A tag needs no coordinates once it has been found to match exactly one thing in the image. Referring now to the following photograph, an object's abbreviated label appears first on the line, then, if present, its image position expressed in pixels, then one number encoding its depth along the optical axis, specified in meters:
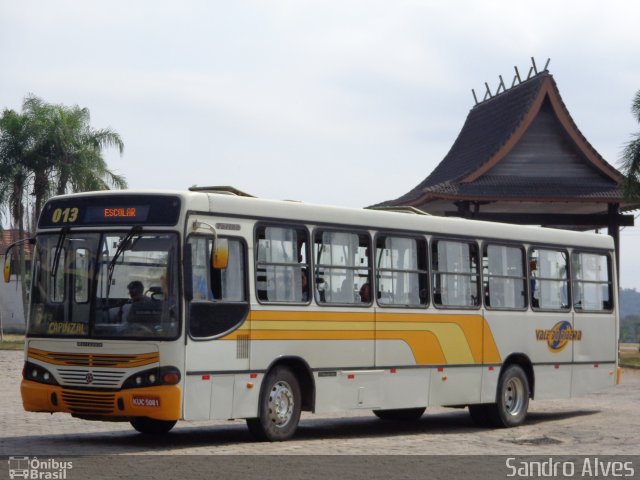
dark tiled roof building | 40.03
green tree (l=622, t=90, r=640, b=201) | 37.81
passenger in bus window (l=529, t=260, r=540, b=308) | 19.53
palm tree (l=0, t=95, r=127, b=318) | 52.81
